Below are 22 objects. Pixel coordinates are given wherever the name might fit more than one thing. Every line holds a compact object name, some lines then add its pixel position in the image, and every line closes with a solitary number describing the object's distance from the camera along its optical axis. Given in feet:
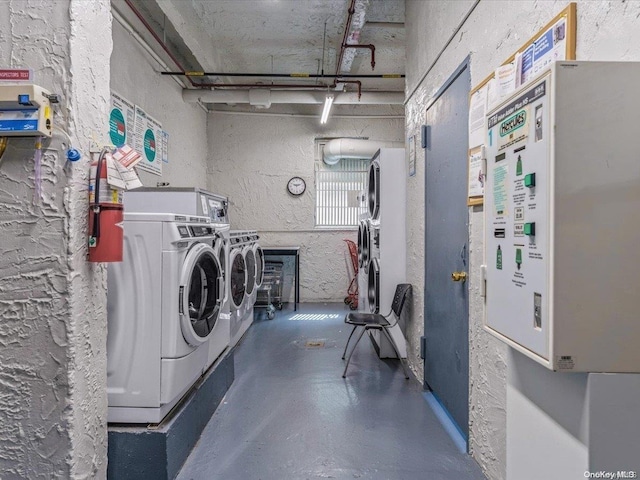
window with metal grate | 19.84
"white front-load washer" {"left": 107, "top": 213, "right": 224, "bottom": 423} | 5.62
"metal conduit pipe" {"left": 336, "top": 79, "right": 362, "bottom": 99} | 14.37
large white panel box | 2.61
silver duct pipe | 18.29
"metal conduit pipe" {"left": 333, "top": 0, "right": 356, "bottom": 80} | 9.89
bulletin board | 3.84
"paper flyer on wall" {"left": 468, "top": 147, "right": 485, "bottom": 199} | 5.90
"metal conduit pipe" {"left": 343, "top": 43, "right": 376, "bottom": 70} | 11.76
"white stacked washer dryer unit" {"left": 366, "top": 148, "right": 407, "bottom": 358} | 10.77
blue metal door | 6.69
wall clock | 19.50
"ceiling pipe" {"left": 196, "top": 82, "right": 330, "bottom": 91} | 14.93
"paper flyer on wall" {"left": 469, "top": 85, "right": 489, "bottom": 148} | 5.75
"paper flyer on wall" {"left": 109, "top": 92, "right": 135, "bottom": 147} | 10.44
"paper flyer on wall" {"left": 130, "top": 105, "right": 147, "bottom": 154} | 11.78
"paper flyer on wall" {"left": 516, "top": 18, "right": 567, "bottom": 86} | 3.89
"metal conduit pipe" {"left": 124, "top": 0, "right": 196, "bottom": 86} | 10.29
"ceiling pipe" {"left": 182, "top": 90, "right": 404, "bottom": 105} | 15.11
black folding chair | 9.93
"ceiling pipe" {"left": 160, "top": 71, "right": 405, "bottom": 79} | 12.92
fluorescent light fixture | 14.32
